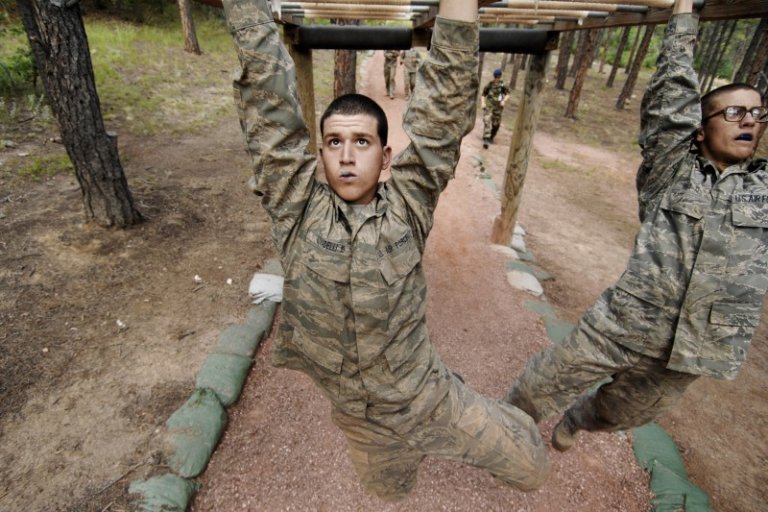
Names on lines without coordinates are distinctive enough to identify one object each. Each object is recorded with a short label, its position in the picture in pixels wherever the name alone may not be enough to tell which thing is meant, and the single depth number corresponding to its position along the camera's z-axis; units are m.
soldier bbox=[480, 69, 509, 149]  9.91
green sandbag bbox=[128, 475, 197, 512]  2.31
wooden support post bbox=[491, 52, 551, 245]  4.59
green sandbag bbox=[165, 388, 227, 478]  2.56
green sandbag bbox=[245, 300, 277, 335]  3.73
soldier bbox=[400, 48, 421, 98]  12.95
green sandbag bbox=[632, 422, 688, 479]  2.88
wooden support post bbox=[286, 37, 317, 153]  4.16
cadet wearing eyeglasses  1.98
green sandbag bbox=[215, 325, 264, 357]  3.43
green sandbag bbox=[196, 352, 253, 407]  3.05
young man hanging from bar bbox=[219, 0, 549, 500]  1.52
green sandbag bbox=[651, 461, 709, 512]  2.60
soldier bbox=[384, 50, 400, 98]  13.32
